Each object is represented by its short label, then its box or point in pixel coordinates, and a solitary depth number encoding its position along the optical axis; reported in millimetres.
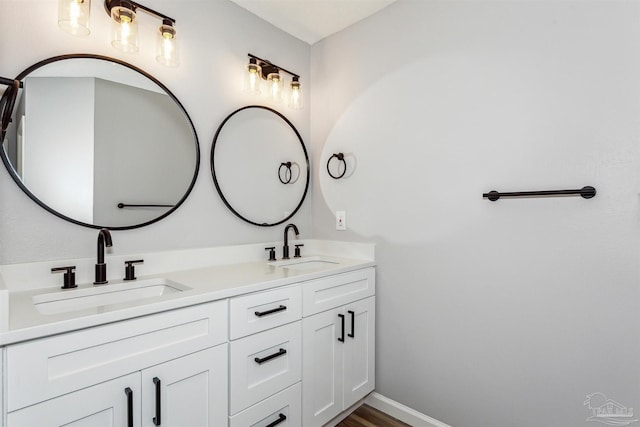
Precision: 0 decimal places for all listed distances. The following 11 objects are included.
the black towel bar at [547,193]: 1311
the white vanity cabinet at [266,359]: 1296
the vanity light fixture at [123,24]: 1289
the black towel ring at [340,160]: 2188
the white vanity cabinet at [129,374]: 862
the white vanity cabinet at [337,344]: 1589
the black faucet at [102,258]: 1341
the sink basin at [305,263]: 2028
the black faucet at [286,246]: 2115
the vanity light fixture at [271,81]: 1992
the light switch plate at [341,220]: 2188
